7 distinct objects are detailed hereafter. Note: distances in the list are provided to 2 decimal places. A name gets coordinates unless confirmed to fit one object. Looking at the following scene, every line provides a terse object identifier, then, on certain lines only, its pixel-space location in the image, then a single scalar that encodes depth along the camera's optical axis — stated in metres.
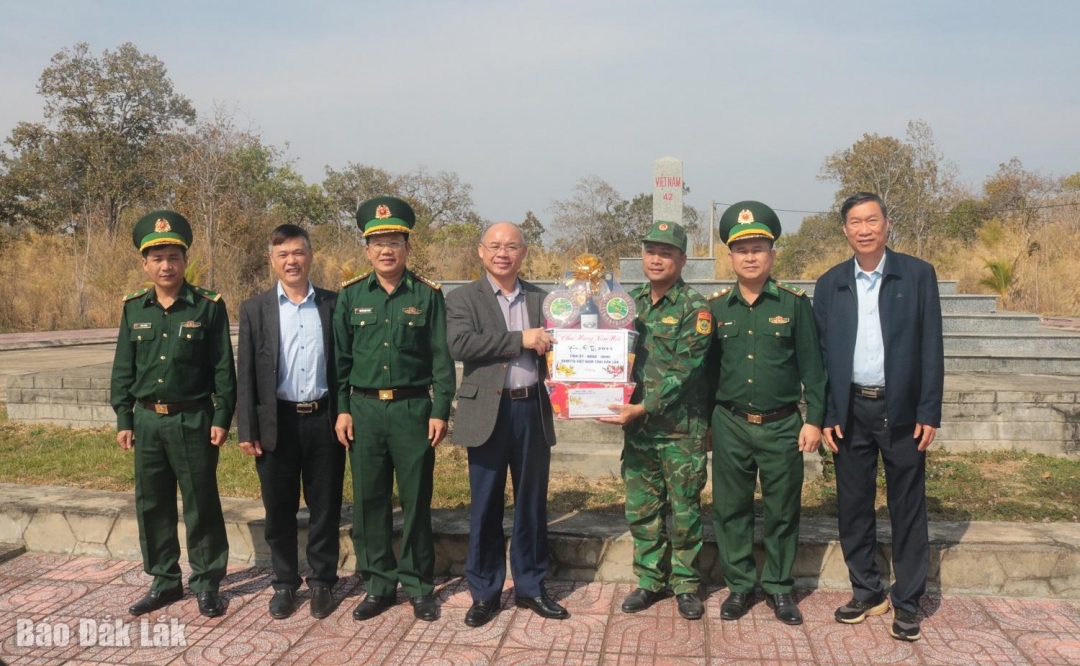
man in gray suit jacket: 3.36
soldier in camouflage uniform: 3.35
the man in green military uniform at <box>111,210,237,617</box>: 3.55
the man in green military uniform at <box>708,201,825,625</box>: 3.31
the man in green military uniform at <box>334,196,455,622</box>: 3.43
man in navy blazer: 3.18
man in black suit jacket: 3.50
